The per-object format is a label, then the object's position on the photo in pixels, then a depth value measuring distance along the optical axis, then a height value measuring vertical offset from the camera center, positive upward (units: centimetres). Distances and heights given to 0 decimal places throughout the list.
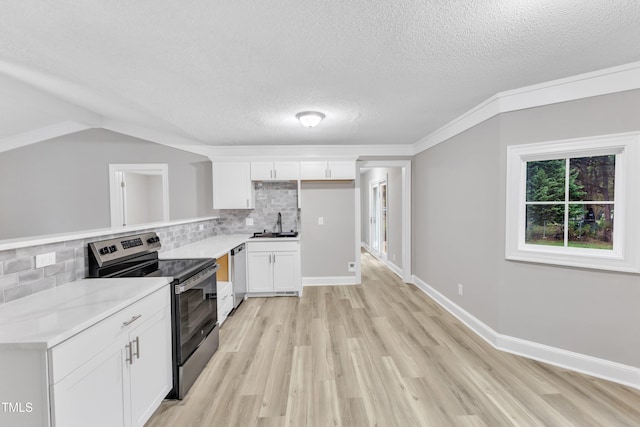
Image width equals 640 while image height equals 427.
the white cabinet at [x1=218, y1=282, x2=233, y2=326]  280 -105
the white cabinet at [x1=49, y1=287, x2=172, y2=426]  108 -80
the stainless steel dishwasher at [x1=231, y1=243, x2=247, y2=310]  339 -89
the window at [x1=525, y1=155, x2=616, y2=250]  212 +2
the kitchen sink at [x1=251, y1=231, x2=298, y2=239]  414 -44
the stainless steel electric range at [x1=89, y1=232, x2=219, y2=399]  186 -62
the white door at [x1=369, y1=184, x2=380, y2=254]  695 -42
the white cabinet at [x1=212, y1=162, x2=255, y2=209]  408 +37
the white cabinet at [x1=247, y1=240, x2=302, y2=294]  388 -89
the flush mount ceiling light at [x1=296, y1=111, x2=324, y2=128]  278 +94
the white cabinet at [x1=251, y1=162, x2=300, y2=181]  409 +57
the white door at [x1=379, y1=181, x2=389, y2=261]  615 -38
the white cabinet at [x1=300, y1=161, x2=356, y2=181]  414 +57
